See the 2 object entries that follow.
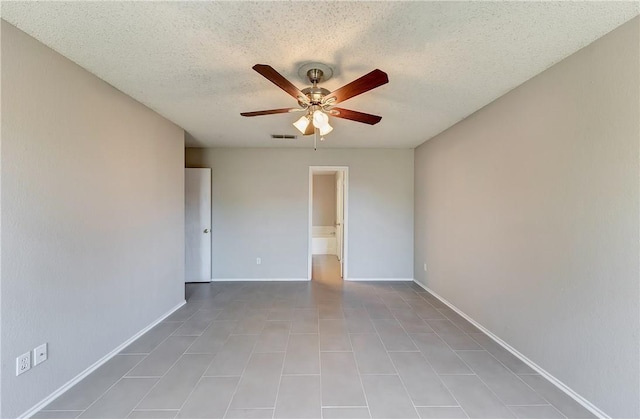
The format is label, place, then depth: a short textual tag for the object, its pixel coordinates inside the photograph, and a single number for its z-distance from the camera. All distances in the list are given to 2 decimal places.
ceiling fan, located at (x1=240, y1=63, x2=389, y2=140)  1.55
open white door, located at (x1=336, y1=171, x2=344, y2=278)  4.82
